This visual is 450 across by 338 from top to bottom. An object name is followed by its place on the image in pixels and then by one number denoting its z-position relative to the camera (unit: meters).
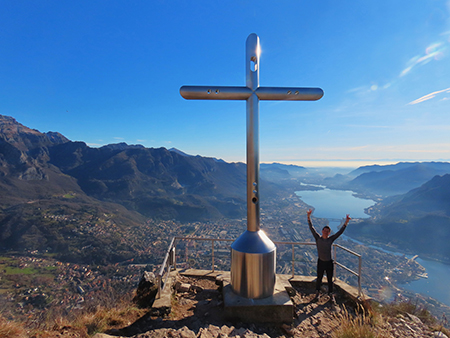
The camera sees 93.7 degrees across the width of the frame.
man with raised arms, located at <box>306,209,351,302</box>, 4.82
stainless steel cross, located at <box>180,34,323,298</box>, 4.25
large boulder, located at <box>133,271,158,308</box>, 4.89
